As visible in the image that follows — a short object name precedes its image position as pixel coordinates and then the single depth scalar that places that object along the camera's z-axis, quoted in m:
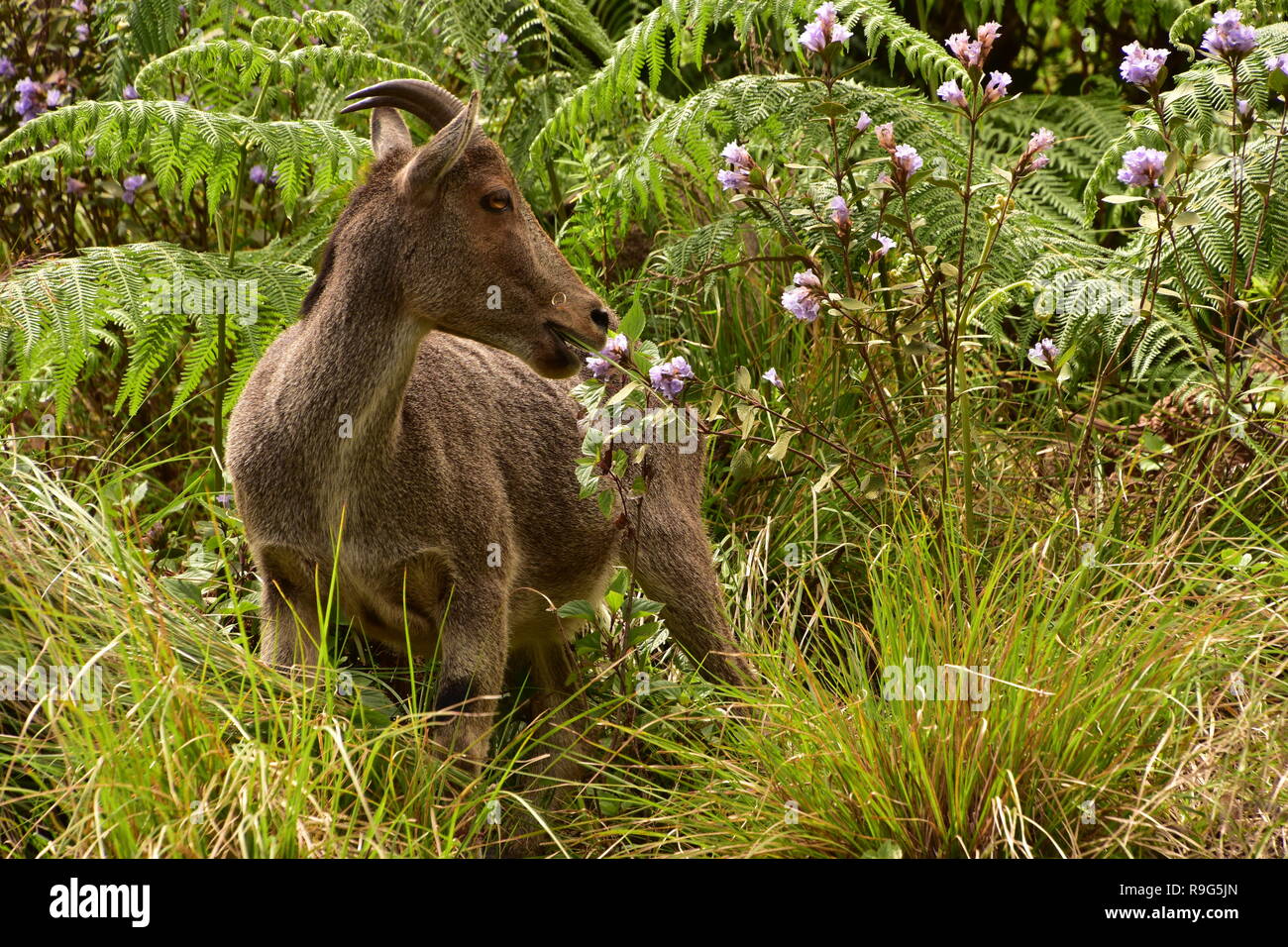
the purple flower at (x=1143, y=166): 4.15
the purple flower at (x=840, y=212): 4.36
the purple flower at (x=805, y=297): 4.22
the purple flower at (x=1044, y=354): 4.55
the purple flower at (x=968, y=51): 4.09
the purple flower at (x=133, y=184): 6.31
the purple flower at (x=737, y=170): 4.29
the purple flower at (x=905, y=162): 4.22
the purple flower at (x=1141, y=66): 4.19
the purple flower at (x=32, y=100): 6.36
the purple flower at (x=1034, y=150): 4.09
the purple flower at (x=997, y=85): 4.10
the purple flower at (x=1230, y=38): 4.23
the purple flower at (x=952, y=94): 4.11
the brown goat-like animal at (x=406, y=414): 4.10
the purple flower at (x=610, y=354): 4.02
